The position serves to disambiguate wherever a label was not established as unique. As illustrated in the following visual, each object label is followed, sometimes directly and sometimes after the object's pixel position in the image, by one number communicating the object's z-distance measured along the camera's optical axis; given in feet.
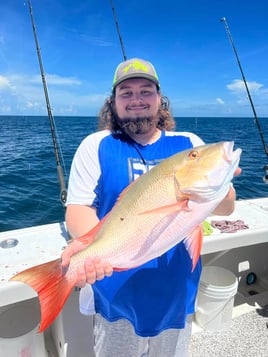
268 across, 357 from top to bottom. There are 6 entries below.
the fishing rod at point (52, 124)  9.95
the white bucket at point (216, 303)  9.96
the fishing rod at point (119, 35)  14.50
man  5.57
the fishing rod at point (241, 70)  17.06
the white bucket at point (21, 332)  7.76
